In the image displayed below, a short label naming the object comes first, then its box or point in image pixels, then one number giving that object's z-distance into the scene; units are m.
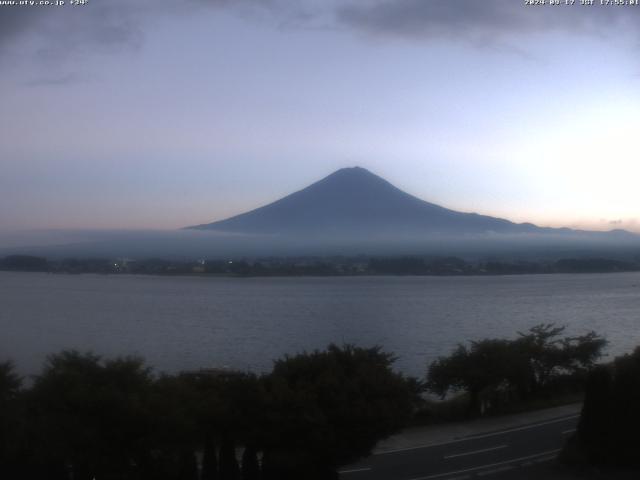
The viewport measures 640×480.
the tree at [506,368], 15.89
